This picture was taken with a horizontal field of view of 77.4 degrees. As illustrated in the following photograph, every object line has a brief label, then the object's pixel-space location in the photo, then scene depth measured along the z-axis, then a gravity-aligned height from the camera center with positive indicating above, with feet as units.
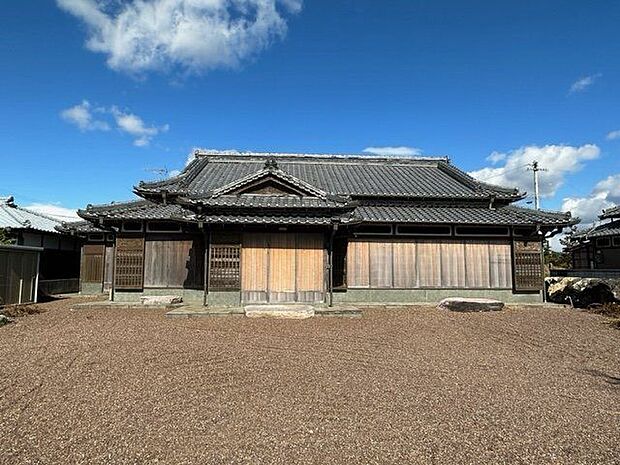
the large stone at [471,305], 45.80 -4.48
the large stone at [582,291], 49.60 -3.22
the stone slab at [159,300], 47.29 -4.04
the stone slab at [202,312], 39.88 -4.69
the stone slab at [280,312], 39.45 -4.58
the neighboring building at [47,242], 70.03 +4.87
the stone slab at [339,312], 41.16 -4.77
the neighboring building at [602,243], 67.72 +4.58
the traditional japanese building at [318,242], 45.62 +3.22
